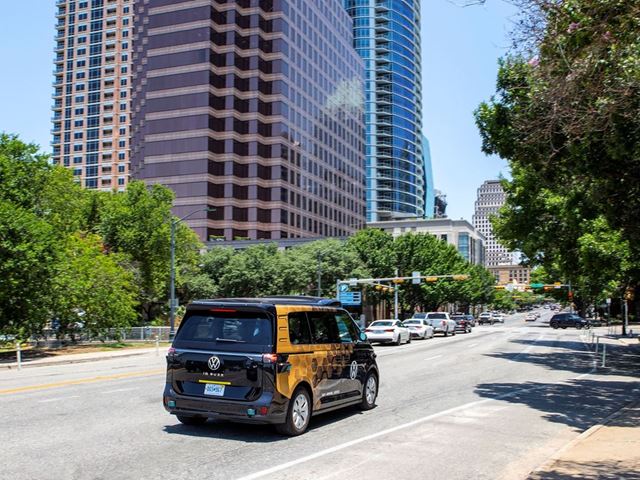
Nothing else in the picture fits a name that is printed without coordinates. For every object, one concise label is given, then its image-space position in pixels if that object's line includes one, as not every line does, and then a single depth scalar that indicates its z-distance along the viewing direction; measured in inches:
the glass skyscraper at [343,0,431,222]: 6481.3
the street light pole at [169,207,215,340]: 1573.6
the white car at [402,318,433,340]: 1654.8
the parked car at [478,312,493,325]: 3708.2
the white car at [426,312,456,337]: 1878.7
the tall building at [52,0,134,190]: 5334.6
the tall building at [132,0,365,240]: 3476.9
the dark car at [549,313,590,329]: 2746.8
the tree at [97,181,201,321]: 1849.2
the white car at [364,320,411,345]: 1369.3
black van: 331.0
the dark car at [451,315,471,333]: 2147.6
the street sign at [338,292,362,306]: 2345.0
